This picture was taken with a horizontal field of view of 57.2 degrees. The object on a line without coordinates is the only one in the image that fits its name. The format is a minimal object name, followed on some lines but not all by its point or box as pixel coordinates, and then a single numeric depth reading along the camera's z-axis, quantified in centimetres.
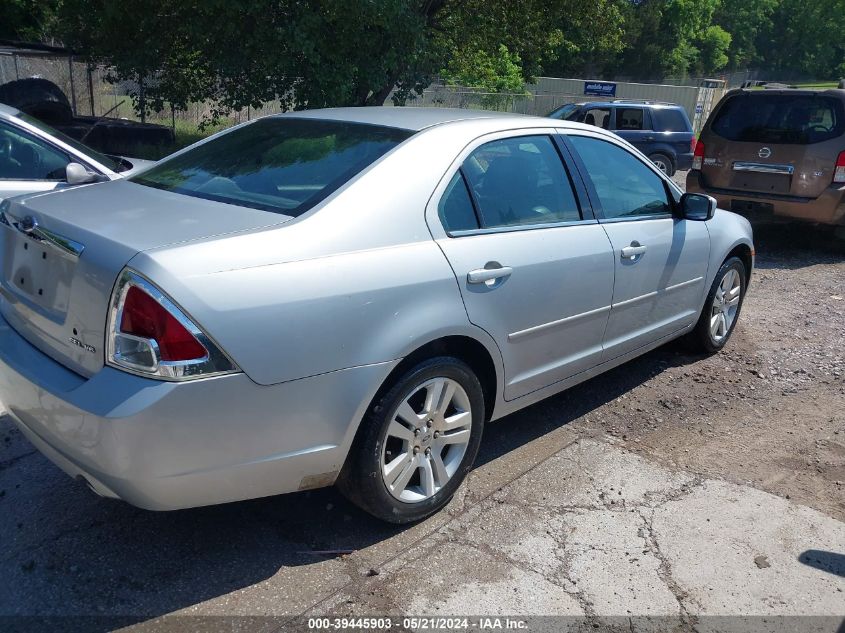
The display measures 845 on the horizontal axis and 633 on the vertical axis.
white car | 564
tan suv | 874
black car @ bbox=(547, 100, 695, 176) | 1634
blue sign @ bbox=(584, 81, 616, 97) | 3066
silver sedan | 253
